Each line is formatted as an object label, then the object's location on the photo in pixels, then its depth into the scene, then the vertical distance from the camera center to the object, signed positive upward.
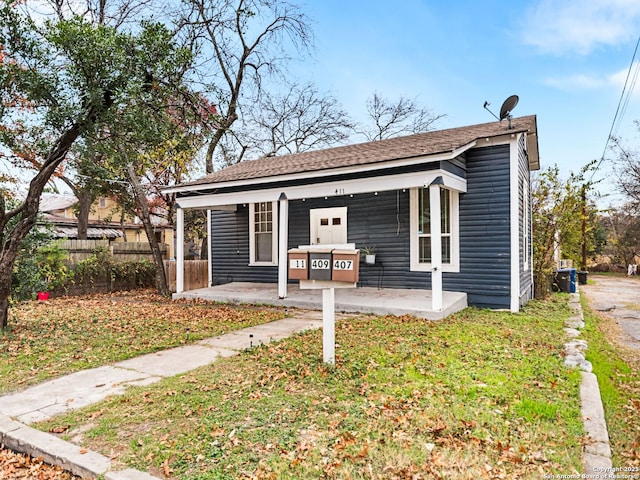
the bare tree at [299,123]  20.83 +6.30
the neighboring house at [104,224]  27.33 +1.64
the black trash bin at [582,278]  18.88 -1.50
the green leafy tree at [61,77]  5.75 +2.48
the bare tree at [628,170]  24.84 +4.59
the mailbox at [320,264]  4.51 -0.20
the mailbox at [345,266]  4.35 -0.21
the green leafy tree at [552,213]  11.00 +0.90
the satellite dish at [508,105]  9.51 +3.30
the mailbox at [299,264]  4.64 -0.20
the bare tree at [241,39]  15.99 +8.36
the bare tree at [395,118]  23.95 +7.56
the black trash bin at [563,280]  13.48 -1.14
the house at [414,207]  8.40 +0.99
